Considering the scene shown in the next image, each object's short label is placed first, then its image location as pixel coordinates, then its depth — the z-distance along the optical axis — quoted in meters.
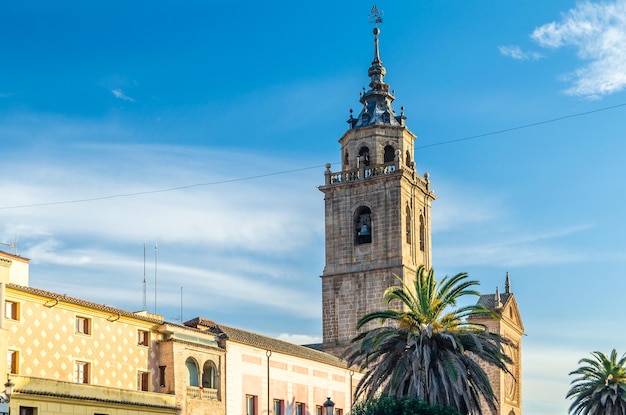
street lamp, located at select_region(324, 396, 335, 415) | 40.66
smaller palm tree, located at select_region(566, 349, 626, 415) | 67.94
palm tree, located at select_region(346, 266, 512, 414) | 45.81
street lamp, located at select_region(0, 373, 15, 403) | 36.91
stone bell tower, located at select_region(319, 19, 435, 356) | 75.81
